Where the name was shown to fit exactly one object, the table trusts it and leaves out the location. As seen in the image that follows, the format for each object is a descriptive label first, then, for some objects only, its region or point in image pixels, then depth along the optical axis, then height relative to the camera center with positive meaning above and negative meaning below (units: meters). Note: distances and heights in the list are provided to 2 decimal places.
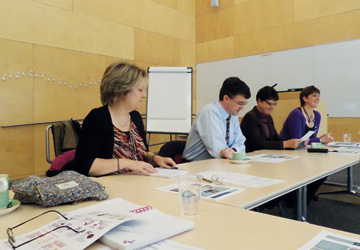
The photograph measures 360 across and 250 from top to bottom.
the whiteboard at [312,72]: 4.56 +0.79
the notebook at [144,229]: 0.68 -0.28
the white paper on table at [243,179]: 1.33 -0.29
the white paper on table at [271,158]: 2.11 -0.30
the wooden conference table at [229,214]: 0.72 -0.30
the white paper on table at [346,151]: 2.52 -0.29
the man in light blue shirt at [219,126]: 2.30 -0.07
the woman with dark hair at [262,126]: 2.87 -0.09
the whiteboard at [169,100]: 4.05 +0.24
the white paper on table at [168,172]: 1.51 -0.29
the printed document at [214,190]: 1.13 -0.29
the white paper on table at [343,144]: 3.08 -0.28
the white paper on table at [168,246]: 0.68 -0.29
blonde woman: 1.58 -0.08
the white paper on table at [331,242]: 0.68 -0.29
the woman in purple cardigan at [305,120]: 3.23 -0.02
